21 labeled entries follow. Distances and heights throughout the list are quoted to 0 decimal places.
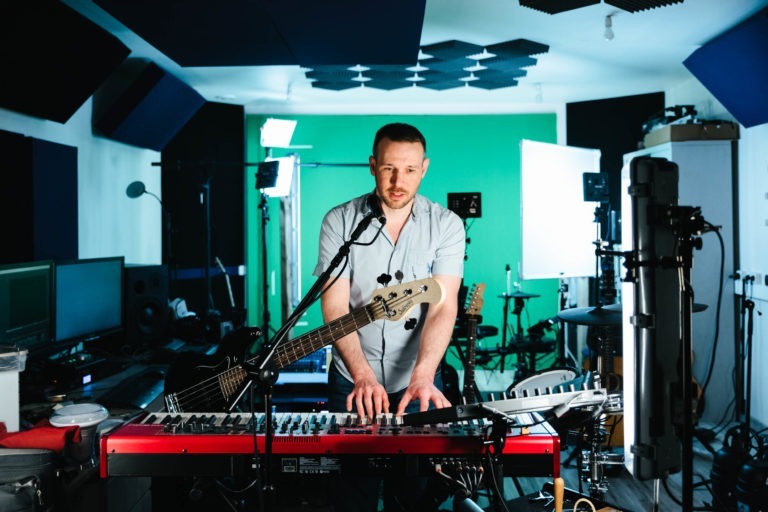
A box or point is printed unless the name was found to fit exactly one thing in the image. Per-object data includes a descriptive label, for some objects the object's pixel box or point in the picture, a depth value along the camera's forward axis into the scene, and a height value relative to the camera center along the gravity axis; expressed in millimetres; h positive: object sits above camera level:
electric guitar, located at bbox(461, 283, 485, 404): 3901 -500
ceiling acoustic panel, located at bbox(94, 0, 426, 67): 3830 +1433
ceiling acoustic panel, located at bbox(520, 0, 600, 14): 4242 +1590
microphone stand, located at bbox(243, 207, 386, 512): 1667 -252
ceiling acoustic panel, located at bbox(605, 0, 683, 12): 4227 +1578
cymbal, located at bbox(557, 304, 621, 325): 3834 -343
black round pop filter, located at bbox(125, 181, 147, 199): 5500 +578
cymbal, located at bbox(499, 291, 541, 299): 6937 -391
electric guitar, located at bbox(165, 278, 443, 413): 2111 -312
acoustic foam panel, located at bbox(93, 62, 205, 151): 5605 +1333
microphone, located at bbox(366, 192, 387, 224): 1876 +138
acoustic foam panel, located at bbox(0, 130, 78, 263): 4164 +402
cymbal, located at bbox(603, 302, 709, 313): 3920 -311
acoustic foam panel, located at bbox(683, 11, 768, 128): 4637 +1387
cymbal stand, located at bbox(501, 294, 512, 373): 7070 -919
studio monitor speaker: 4195 -270
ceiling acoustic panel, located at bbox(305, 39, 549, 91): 5602 +1752
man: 2309 -7
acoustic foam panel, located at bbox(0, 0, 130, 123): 3807 +1269
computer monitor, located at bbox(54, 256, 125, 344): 3453 -203
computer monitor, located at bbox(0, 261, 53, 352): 2922 -192
